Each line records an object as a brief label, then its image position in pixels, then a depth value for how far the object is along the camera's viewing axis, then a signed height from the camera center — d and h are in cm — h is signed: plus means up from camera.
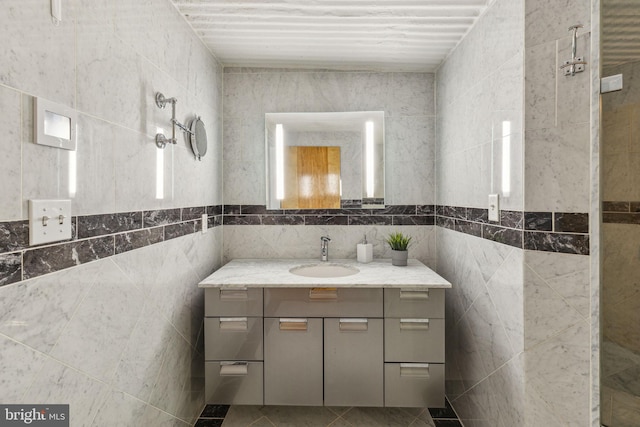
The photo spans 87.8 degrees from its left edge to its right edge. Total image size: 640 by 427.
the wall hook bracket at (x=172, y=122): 156 +42
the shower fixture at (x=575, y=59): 129 +57
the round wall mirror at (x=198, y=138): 192 +41
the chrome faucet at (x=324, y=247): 244 -30
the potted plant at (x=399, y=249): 228 -30
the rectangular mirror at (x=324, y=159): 251 +36
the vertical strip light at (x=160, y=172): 158 +16
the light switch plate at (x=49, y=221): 90 -4
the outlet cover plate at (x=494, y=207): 162 +0
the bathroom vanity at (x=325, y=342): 185 -76
